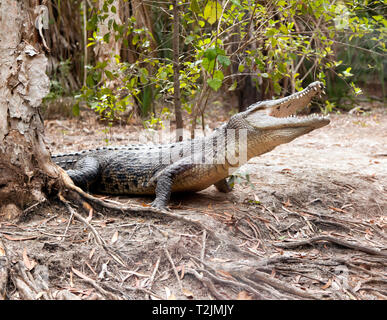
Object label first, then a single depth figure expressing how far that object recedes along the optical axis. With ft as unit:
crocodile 11.68
